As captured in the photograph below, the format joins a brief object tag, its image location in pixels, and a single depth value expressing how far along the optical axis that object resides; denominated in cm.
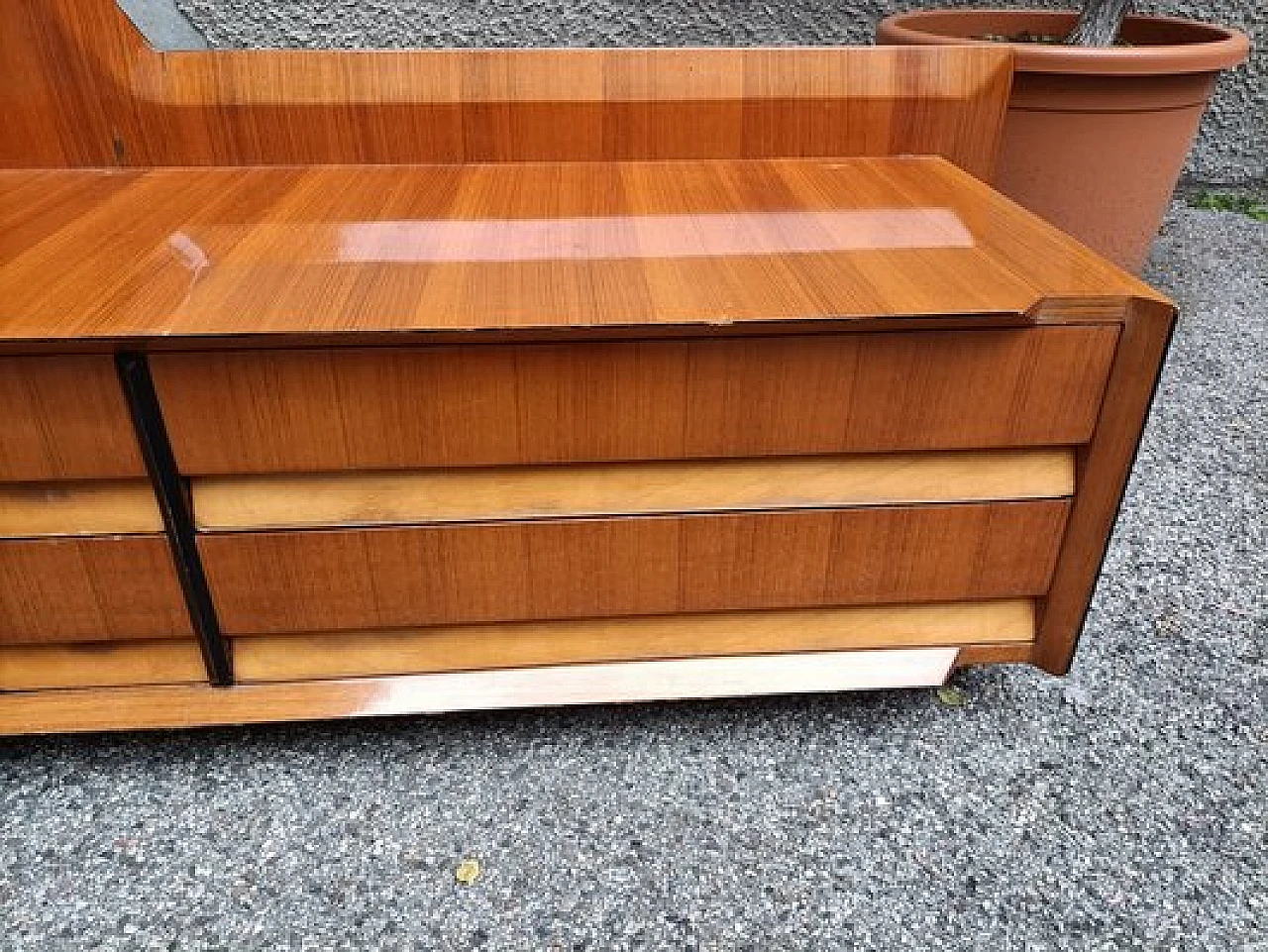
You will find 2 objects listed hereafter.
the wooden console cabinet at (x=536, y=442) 77
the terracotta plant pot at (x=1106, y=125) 159
